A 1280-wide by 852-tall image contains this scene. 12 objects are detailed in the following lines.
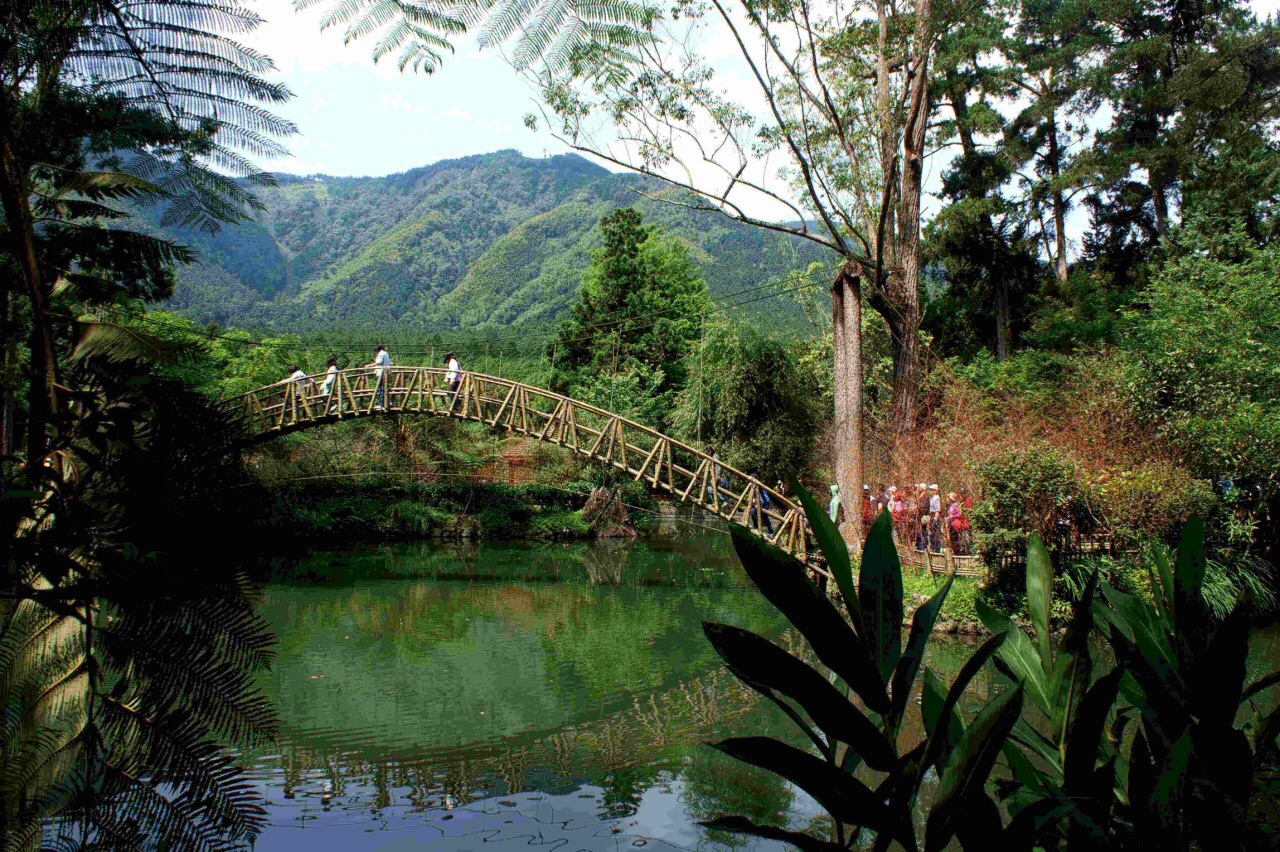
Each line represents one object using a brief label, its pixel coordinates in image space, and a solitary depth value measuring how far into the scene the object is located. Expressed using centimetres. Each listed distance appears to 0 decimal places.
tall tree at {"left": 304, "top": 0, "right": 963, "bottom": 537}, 1298
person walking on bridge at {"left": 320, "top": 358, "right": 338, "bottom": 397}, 1548
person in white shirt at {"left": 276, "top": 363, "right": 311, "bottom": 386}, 1558
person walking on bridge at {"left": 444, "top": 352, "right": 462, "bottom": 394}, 1555
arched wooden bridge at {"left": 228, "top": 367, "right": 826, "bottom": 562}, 1299
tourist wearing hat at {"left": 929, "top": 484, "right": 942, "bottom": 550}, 1214
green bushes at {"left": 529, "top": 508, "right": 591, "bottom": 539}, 2314
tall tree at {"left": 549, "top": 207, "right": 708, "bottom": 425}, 3038
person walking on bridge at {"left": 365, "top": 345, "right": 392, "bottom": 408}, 1564
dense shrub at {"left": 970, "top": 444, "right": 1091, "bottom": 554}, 1030
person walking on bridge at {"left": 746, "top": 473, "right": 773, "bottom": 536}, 1266
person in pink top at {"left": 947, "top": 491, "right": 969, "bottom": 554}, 1176
